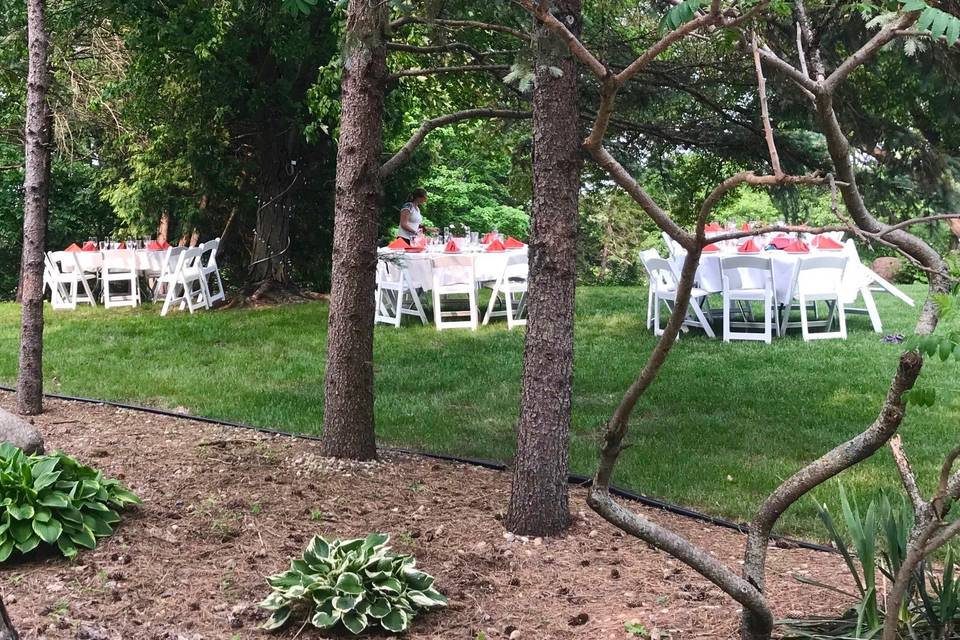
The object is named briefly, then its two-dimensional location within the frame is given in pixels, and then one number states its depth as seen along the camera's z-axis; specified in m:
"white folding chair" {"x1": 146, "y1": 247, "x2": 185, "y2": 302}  11.48
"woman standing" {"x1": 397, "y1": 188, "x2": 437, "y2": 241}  10.55
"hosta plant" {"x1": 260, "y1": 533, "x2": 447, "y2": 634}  2.78
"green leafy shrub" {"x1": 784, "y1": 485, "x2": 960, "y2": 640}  2.37
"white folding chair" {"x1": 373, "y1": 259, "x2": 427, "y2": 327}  9.45
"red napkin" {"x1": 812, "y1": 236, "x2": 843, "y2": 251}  9.09
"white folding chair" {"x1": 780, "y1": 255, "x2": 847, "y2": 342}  8.34
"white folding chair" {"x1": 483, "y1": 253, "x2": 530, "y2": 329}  9.37
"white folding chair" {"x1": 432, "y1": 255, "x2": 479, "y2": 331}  9.29
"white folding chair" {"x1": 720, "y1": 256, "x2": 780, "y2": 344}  8.30
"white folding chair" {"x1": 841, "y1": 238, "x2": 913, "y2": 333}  8.72
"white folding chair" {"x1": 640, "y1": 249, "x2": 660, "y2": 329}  8.93
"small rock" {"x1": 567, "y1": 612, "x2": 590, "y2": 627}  2.81
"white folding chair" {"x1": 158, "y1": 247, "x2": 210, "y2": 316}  10.65
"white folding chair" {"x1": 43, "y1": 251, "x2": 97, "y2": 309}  12.14
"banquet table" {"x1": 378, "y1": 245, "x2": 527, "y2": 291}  9.45
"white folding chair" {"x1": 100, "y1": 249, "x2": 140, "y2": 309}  11.98
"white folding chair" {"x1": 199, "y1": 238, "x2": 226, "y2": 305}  11.12
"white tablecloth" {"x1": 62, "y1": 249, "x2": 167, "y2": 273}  12.08
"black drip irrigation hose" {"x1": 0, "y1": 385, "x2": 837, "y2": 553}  3.71
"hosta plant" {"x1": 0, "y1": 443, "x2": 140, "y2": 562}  3.26
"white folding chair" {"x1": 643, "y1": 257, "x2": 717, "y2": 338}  8.55
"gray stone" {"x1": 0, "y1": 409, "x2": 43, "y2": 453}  4.00
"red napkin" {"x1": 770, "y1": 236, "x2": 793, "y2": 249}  9.28
